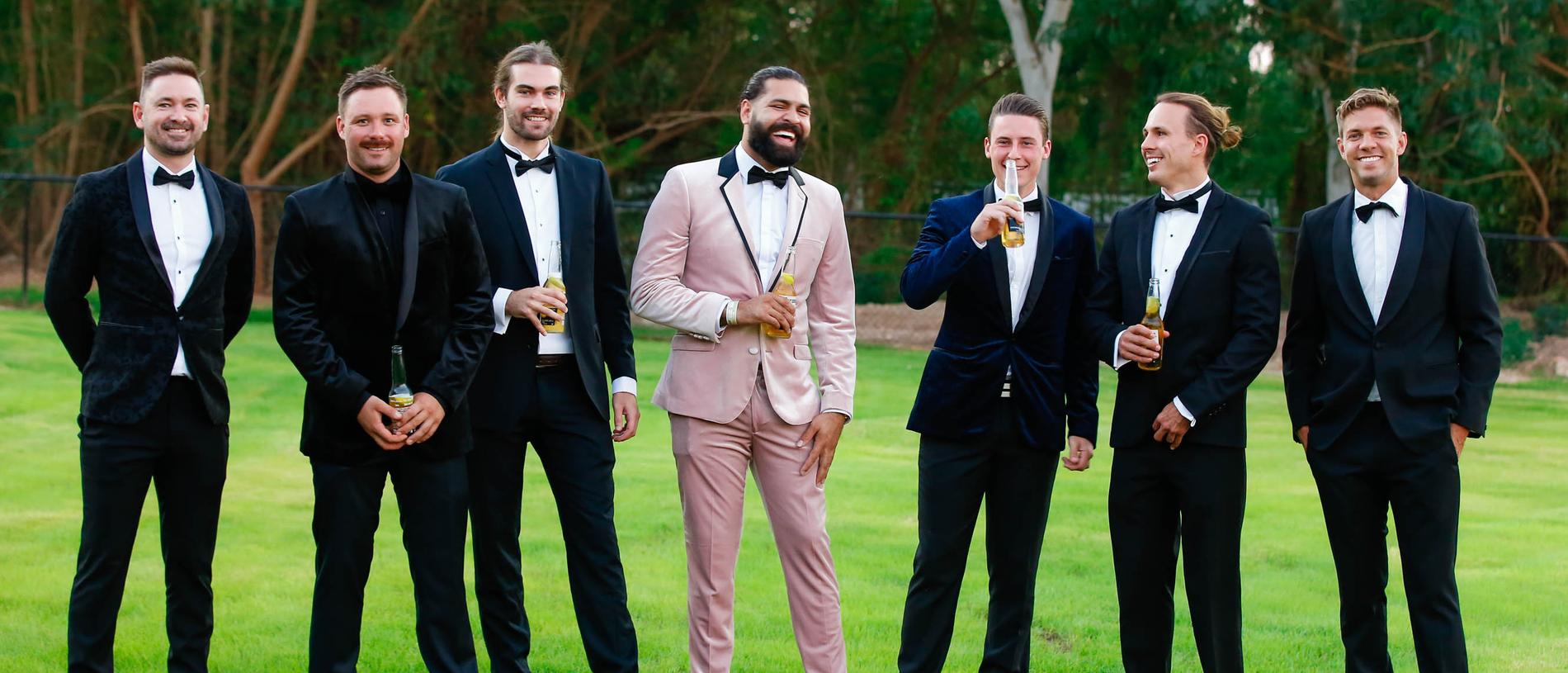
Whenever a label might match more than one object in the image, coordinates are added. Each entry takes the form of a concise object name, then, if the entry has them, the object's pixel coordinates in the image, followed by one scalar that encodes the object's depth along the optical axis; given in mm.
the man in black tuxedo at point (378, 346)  4520
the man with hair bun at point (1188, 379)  4918
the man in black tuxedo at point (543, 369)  4984
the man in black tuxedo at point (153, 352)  4785
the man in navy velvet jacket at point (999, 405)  5121
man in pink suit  4930
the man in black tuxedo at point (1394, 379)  4902
